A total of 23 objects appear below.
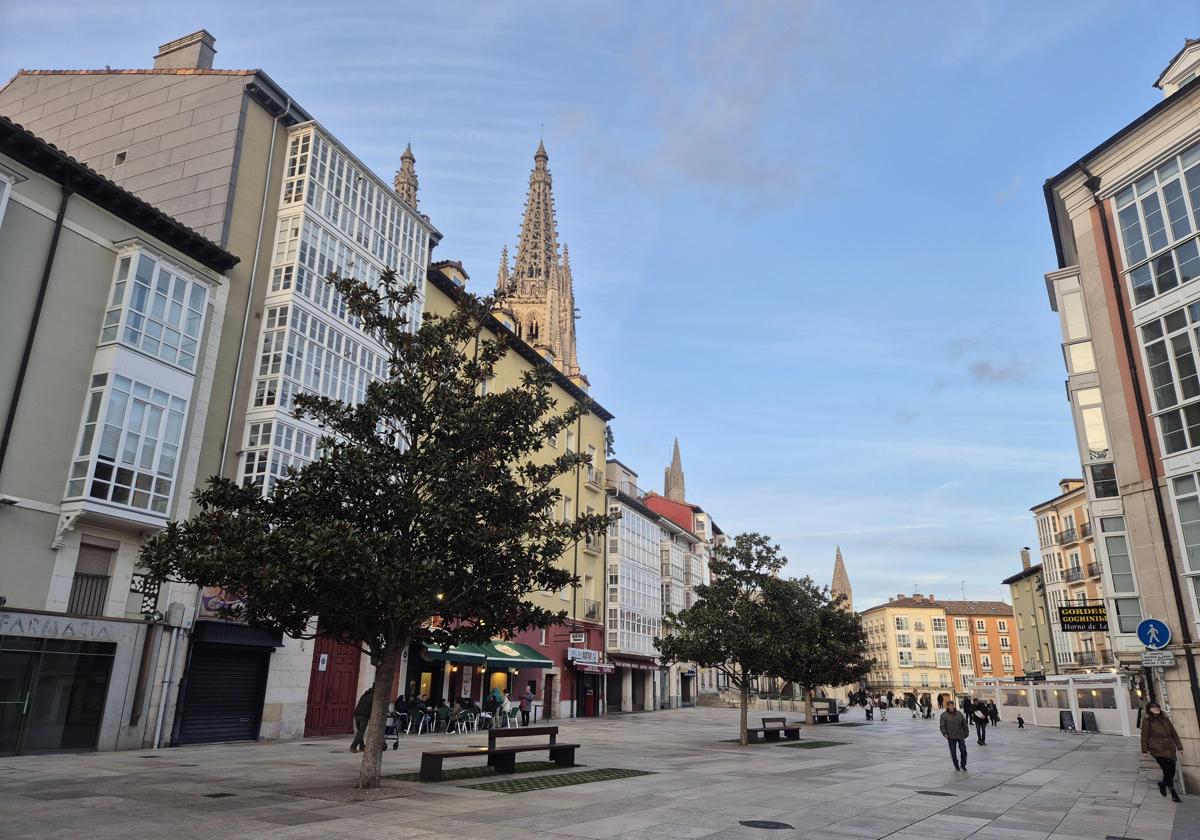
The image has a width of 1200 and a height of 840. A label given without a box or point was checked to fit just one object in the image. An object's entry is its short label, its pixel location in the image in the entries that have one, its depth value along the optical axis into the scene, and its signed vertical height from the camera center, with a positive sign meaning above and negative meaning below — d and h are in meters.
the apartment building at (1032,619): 70.38 +4.32
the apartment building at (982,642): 132.25 +3.63
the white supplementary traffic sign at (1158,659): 15.60 +0.13
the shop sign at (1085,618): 24.62 +1.47
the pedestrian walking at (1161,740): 14.00 -1.33
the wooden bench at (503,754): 14.28 -1.91
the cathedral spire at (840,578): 185.25 +20.11
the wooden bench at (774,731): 26.72 -2.43
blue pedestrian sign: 15.38 +0.63
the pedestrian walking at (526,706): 31.10 -1.92
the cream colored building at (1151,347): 17.11 +7.56
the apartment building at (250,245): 23.88 +13.98
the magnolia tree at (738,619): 25.86 +1.40
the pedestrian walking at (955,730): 18.78 -1.60
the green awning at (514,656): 33.89 +0.07
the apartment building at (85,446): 18.36 +5.27
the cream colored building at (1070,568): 57.84 +7.49
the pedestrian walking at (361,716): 18.81 -1.43
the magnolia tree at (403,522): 12.23 +2.33
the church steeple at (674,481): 145.75 +33.36
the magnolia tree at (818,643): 31.57 +0.92
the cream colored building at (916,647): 134.62 +2.71
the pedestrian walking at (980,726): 28.62 -2.28
